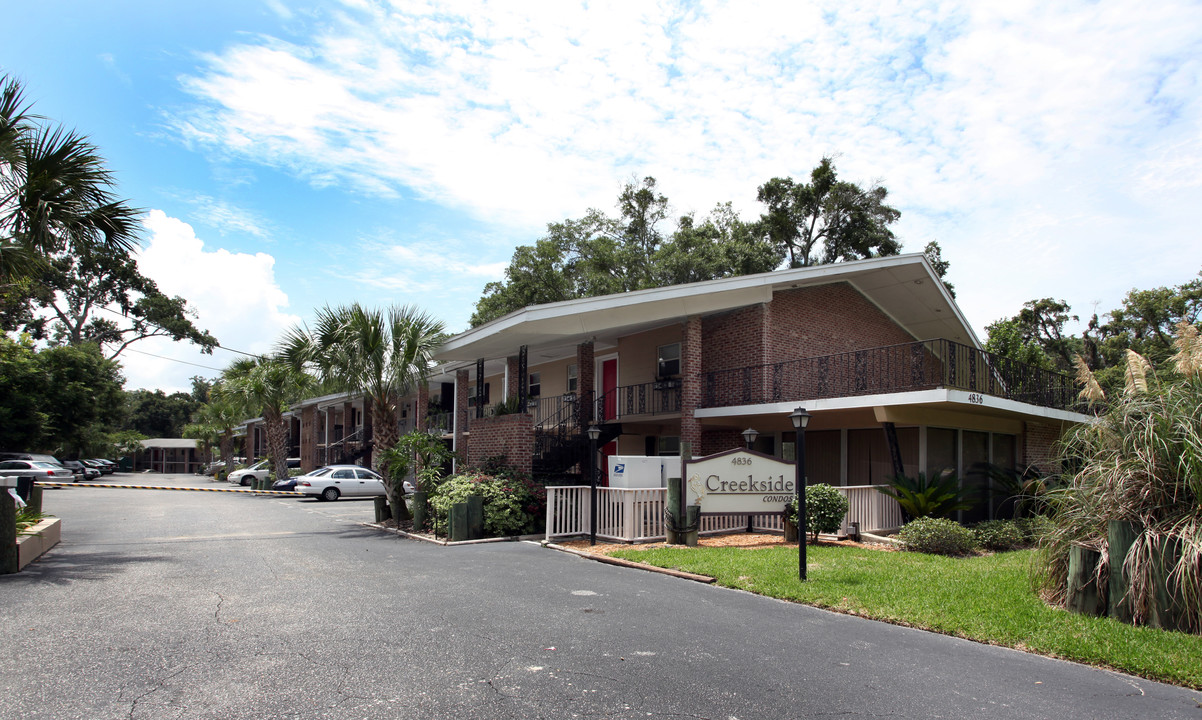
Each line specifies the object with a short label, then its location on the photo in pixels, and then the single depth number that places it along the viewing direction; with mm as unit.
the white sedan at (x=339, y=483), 26797
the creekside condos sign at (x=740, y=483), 12578
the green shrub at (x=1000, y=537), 12852
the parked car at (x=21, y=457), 35966
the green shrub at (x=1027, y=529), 13512
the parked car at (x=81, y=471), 41669
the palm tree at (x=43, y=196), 10578
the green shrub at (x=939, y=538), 12008
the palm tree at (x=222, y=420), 45375
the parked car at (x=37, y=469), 32312
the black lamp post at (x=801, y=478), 8922
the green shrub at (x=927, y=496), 13516
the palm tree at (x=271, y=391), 31188
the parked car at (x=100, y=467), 48512
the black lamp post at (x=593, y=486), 12492
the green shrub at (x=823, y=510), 12242
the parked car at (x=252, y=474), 34906
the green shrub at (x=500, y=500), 13859
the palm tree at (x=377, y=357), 16469
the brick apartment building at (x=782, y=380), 15320
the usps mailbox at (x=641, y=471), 13219
